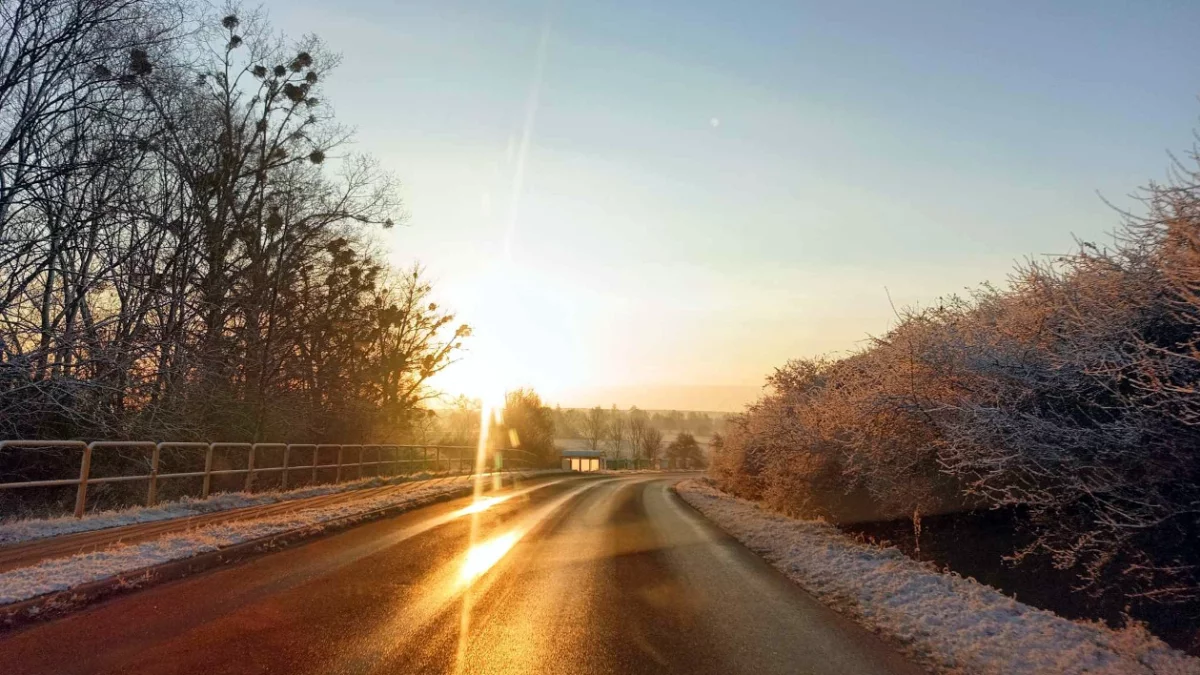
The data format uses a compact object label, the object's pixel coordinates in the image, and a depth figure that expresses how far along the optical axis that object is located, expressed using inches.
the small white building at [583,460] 3511.8
